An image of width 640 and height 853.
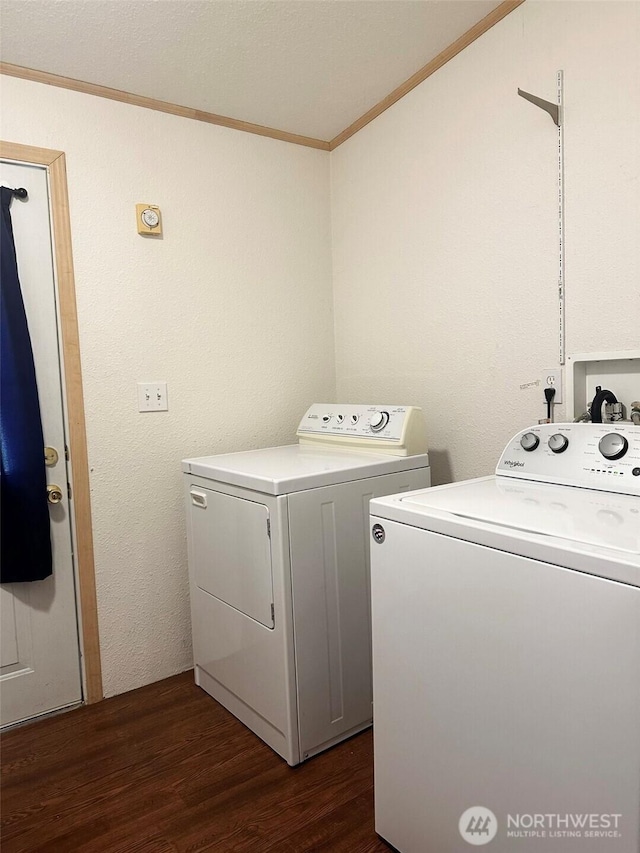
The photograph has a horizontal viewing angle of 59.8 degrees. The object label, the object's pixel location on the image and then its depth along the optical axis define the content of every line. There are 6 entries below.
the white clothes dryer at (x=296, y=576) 1.70
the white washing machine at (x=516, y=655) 0.90
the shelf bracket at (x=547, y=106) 1.57
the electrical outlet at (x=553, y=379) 1.72
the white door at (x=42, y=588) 1.98
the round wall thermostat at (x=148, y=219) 2.17
